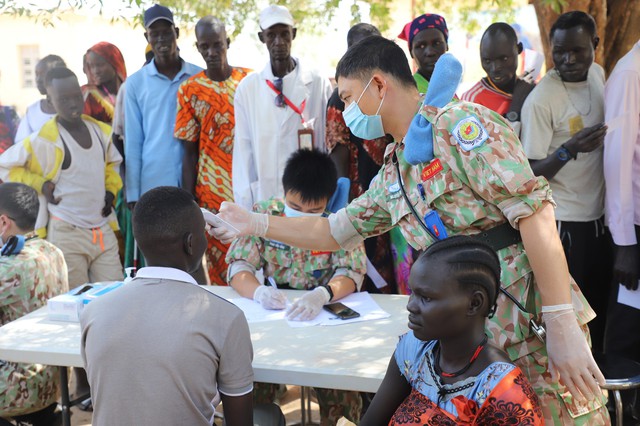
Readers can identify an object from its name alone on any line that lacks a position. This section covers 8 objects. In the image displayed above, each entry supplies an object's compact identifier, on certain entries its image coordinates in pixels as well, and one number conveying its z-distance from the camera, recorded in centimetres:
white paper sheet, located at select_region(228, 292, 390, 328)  276
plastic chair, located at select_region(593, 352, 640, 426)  256
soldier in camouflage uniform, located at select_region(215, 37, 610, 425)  183
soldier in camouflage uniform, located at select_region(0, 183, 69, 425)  285
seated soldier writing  317
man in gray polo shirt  193
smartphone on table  280
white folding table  226
